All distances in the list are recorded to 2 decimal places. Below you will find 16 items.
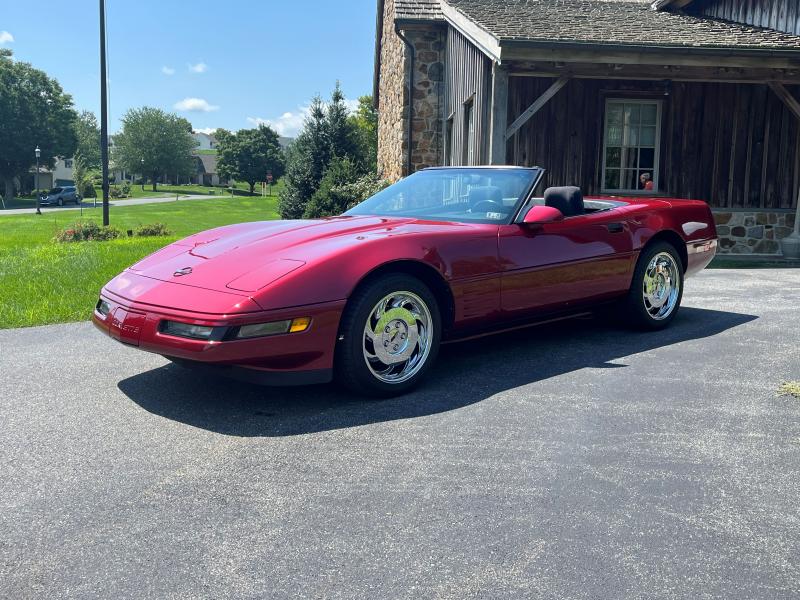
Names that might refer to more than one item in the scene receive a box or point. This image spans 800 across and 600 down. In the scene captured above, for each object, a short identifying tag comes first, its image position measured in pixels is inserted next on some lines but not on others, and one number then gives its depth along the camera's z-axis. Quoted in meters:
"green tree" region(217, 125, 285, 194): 99.56
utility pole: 22.95
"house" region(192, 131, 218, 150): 180.12
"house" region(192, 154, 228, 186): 137.62
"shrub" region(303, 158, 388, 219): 18.58
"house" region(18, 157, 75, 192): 75.38
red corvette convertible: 3.70
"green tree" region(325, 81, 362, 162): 23.80
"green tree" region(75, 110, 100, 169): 100.38
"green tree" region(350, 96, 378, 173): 52.63
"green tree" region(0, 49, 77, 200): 64.38
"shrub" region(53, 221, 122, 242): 18.16
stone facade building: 11.30
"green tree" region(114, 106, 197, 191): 92.12
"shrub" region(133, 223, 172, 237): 19.38
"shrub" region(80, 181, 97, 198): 66.88
